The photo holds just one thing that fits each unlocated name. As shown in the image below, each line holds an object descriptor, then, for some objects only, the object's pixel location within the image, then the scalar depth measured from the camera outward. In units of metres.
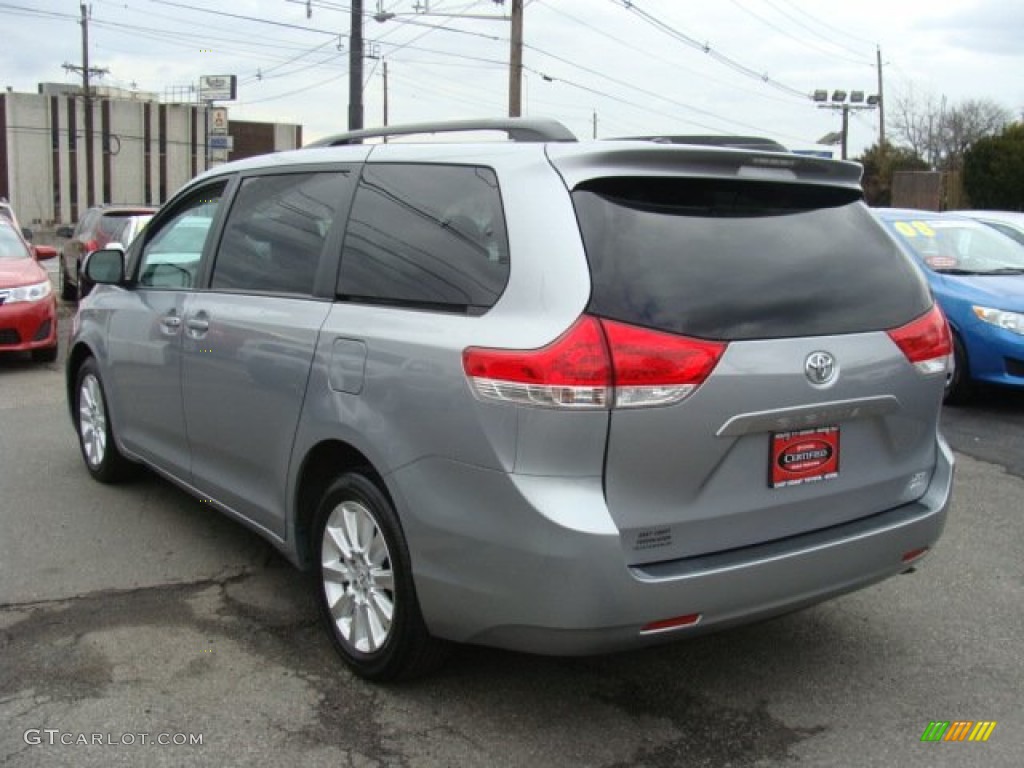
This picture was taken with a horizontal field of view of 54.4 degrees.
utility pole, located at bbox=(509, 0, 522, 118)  22.82
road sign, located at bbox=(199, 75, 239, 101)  38.41
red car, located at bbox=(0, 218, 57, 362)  9.70
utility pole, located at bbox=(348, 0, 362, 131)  18.19
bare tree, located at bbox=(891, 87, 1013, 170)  59.75
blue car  7.80
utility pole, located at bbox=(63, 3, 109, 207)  48.81
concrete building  65.31
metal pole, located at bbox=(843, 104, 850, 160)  55.69
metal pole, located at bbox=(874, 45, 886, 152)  56.60
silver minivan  2.73
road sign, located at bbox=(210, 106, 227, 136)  39.47
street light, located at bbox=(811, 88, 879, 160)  55.22
